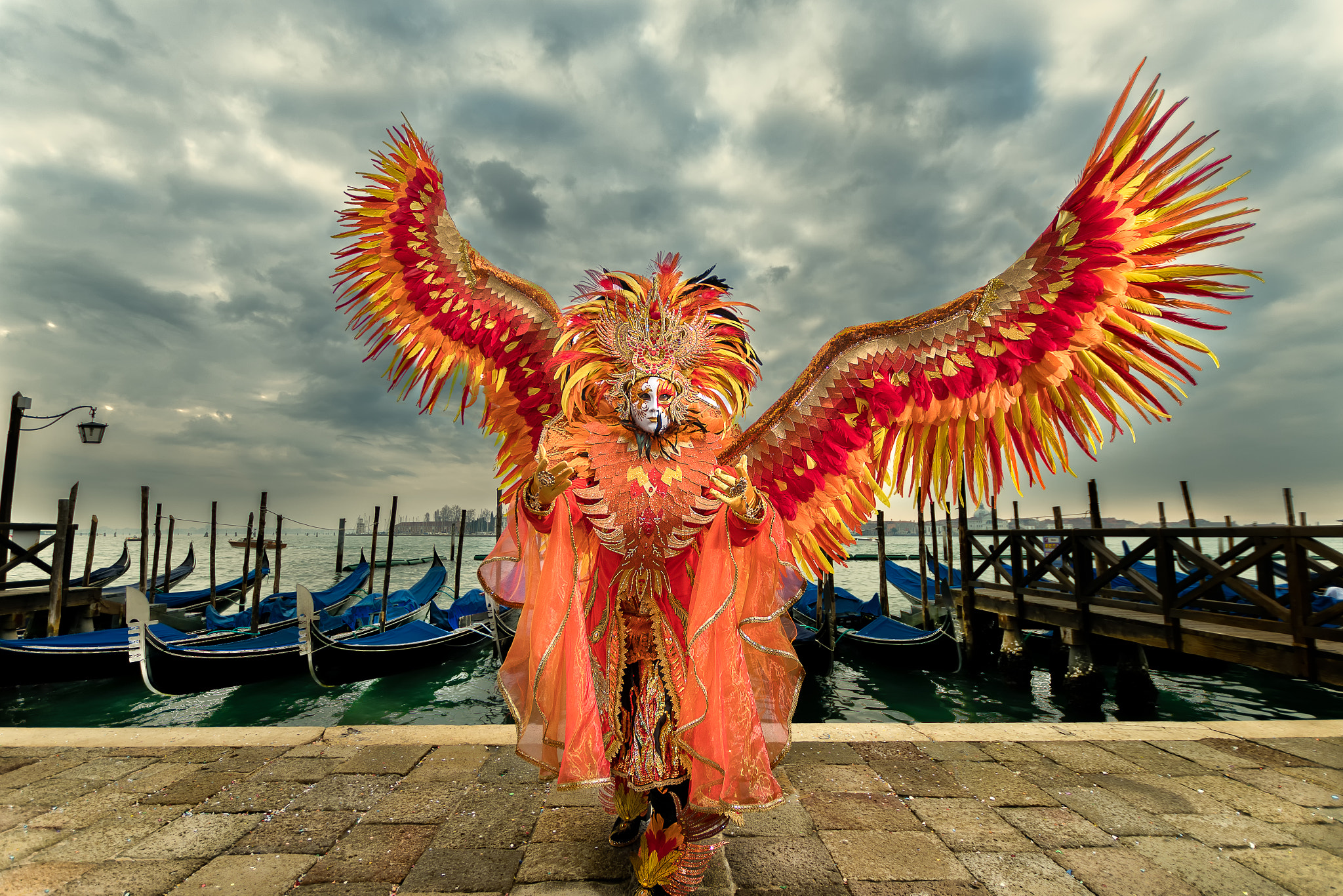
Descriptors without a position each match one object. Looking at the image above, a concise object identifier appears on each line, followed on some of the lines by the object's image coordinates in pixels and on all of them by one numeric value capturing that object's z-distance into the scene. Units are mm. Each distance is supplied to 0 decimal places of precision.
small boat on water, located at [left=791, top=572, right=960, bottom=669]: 10836
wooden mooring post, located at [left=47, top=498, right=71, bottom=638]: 10047
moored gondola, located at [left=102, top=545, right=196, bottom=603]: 16953
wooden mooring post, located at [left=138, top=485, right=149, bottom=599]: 14242
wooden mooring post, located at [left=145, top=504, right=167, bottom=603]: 15383
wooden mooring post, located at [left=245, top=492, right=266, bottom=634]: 14450
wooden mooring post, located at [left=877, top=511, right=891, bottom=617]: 13576
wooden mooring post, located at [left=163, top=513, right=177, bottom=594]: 18283
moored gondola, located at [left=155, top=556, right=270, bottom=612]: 16594
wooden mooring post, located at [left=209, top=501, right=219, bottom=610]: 17828
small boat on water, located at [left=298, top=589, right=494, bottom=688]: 9375
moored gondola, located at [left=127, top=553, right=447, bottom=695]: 8016
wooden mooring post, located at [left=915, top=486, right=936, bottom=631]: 13352
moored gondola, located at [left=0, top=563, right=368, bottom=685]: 8164
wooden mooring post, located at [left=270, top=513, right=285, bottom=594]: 14836
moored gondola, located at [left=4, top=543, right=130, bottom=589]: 14905
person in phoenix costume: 2234
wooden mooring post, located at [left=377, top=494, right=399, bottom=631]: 13131
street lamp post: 9359
